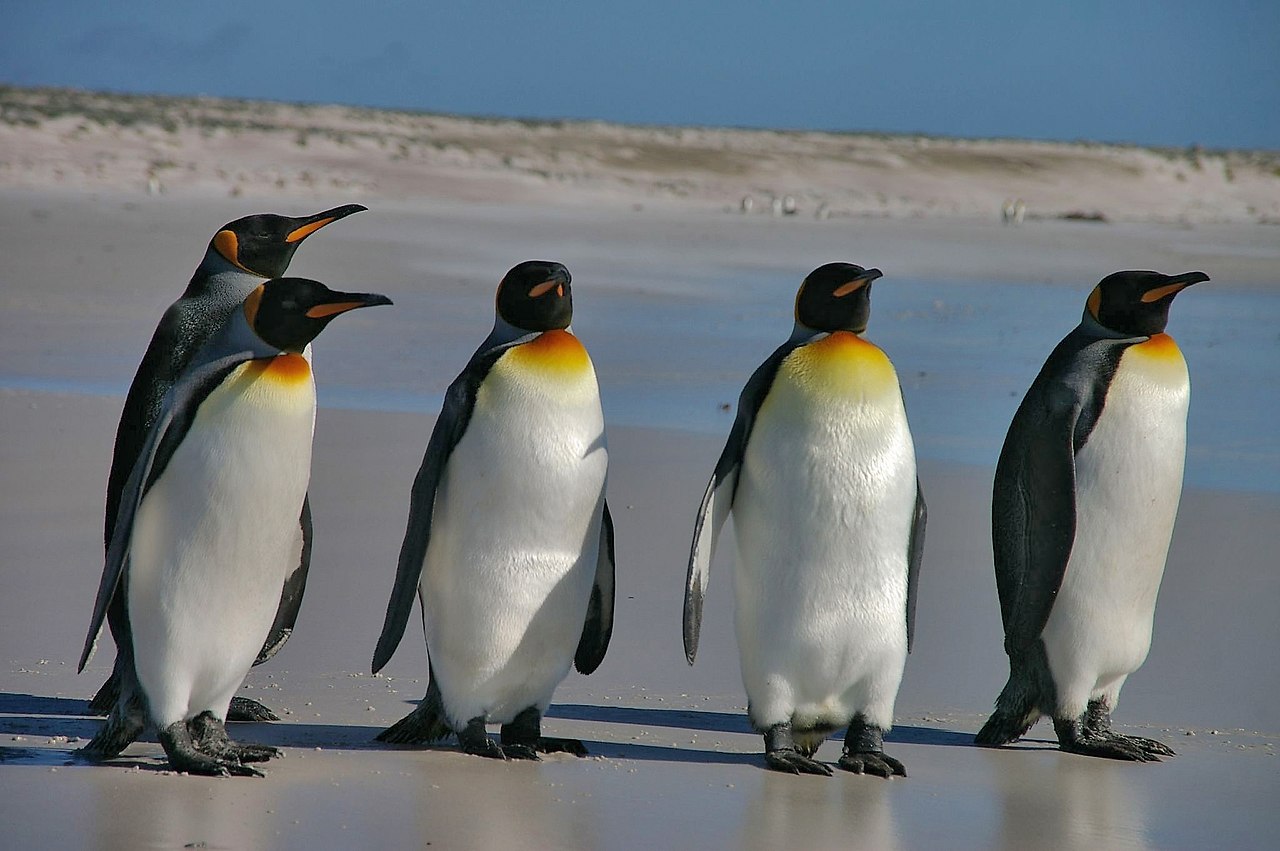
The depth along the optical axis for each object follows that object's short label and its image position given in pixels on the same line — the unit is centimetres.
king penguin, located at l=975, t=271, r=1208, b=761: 862
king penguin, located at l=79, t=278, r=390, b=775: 743
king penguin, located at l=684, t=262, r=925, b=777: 804
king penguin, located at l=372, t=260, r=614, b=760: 800
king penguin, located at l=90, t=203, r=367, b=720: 857
